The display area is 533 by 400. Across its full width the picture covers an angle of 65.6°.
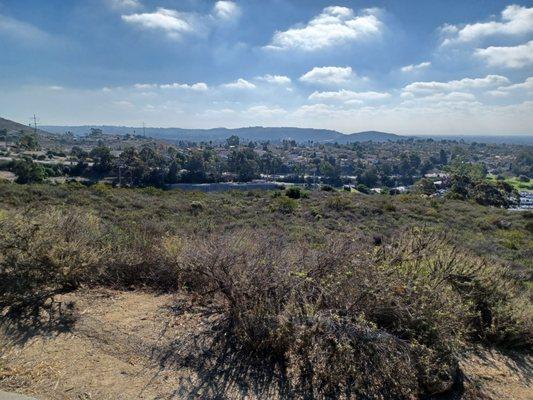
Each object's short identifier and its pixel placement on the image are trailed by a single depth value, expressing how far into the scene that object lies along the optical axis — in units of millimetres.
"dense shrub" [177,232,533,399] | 3035
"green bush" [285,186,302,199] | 26702
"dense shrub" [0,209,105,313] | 4128
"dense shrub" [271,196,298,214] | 19955
